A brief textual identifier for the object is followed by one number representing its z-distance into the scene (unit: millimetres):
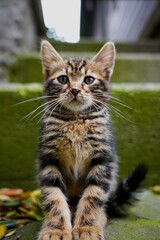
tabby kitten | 330
